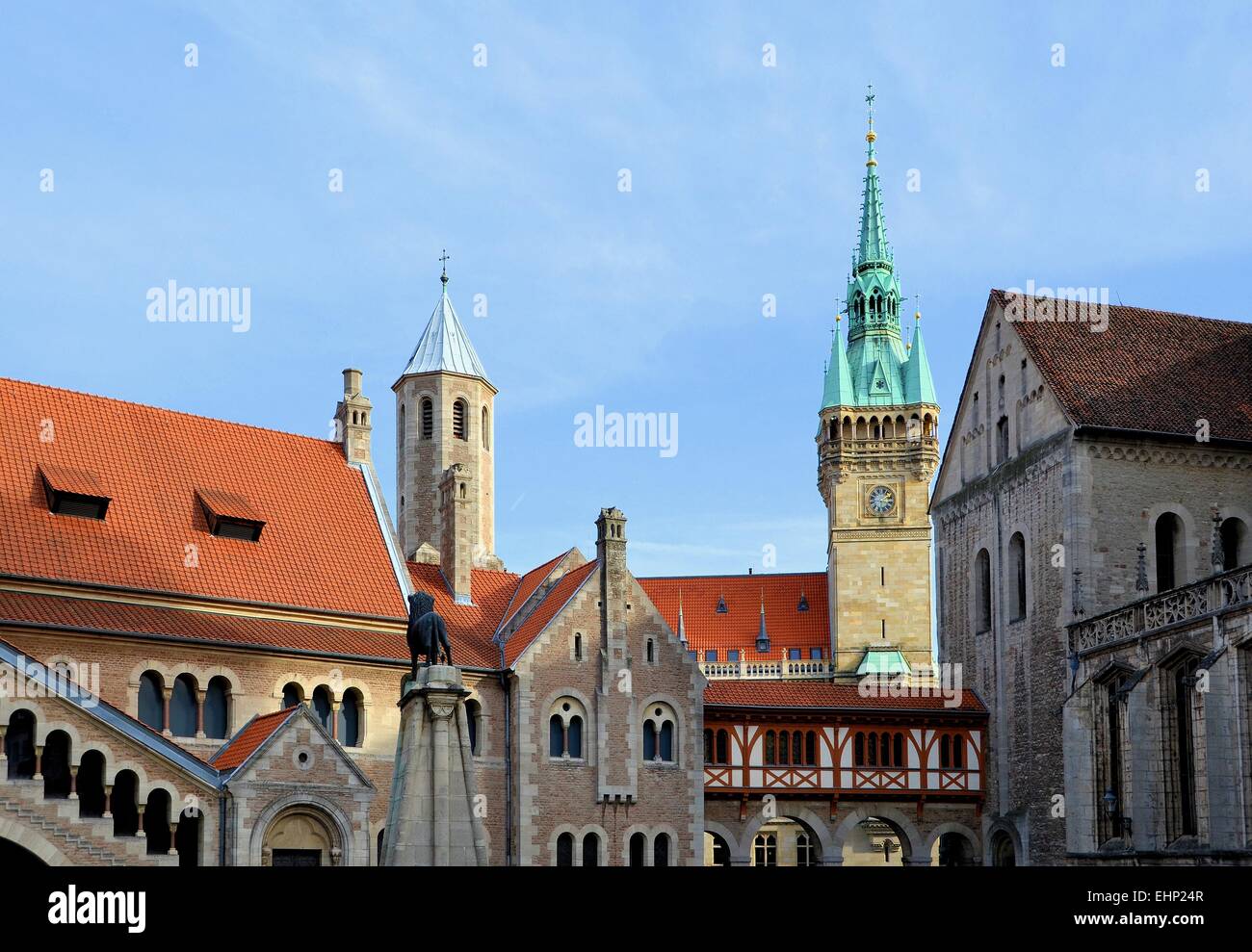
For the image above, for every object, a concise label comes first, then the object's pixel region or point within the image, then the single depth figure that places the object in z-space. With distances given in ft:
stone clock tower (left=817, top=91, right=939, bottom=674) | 281.33
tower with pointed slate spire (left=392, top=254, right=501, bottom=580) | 223.30
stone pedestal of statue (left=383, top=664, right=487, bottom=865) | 82.94
